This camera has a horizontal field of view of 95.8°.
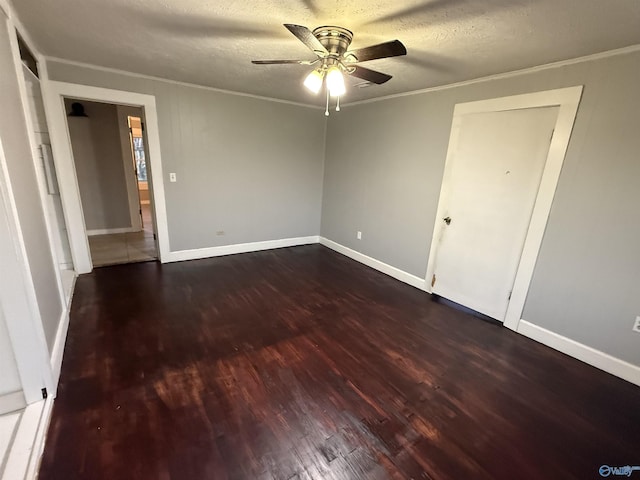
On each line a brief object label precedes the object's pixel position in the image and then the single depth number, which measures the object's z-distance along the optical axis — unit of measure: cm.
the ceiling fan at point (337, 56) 162
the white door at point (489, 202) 254
